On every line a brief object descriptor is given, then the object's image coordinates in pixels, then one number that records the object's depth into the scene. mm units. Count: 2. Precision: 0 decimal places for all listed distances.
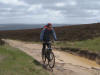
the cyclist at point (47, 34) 9664
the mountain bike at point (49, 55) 9680
